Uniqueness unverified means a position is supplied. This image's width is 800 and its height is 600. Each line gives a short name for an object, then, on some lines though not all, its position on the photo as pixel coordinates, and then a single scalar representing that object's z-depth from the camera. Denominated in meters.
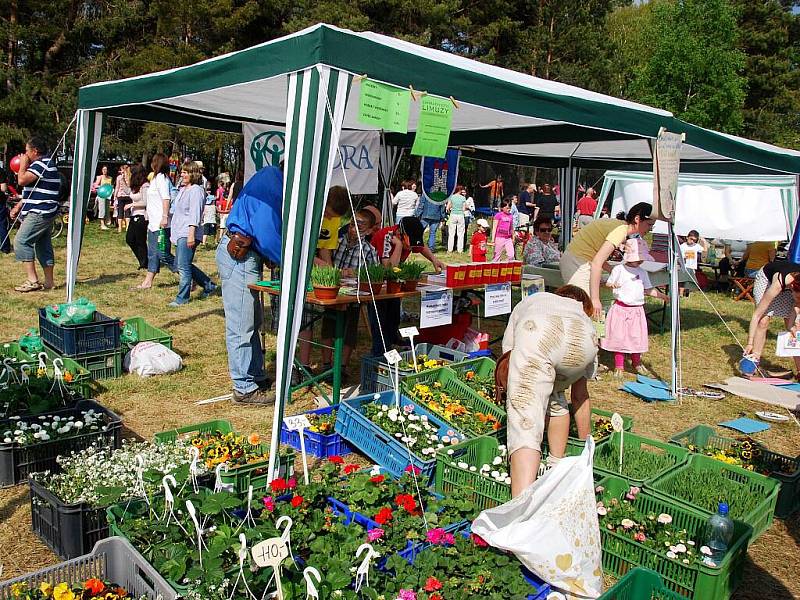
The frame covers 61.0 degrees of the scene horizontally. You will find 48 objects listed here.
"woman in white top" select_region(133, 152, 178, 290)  7.93
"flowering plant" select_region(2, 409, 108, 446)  3.52
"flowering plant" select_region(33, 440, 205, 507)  2.84
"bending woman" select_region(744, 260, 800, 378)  6.23
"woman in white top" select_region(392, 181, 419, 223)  14.55
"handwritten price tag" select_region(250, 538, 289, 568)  1.92
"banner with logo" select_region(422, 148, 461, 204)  8.69
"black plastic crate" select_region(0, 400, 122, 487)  3.50
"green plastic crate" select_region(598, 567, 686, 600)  2.32
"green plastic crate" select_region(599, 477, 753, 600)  2.75
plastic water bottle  2.87
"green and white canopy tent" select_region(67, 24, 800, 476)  3.29
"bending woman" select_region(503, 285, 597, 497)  3.18
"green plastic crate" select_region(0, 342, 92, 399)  4.35
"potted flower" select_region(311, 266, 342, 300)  4.57
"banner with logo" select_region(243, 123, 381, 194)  7.57
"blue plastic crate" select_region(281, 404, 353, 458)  4.11
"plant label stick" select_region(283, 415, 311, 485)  3.14
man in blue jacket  4.48
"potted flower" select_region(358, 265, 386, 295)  5.03
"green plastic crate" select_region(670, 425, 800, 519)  3.78
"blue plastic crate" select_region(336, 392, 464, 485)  3.73
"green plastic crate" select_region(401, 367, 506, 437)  4.46
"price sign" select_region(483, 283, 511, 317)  6.23
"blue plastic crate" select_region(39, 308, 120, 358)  5.09
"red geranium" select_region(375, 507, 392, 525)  2.81
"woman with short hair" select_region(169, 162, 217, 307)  7.69
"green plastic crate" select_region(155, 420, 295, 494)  3.27
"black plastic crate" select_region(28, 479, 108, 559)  2.84
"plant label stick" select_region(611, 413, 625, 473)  3.56
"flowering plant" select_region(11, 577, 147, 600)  2.10
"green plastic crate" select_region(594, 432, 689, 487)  3.87
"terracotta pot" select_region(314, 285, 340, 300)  4.58
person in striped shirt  7.25
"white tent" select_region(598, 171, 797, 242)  11.35
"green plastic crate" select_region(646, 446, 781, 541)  3.32
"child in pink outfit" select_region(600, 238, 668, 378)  6.07
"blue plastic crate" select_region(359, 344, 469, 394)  4.78
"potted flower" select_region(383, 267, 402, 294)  5.11
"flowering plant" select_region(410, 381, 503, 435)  4.23
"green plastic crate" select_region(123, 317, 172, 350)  6.00
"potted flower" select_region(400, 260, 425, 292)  5.21
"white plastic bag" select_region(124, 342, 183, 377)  5.40
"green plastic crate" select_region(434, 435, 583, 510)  3.34
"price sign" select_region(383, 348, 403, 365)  3.93
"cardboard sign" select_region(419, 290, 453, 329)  5.37
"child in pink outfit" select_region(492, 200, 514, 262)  11.57
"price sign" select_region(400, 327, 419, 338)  4.47
